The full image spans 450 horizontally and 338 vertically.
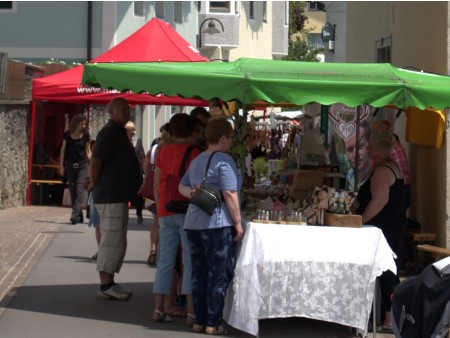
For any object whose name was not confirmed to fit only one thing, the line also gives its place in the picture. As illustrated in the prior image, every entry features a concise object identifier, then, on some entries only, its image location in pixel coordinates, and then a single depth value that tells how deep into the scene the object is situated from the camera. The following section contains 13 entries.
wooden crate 13.38
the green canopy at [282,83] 13.15
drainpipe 45.49
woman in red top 13.95
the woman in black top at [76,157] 26.42
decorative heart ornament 21.15
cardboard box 15.16
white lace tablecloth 13.23
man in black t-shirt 15.06
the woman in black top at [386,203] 13.95
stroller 9.07
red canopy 20.17
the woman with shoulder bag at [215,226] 13.16
